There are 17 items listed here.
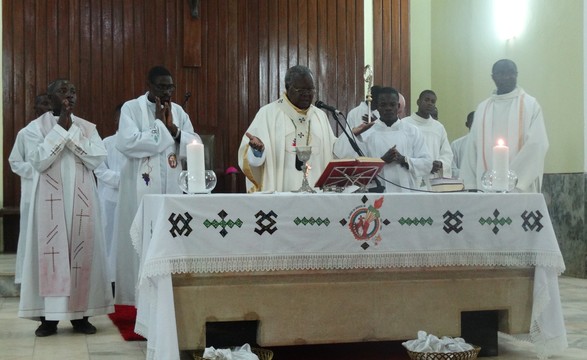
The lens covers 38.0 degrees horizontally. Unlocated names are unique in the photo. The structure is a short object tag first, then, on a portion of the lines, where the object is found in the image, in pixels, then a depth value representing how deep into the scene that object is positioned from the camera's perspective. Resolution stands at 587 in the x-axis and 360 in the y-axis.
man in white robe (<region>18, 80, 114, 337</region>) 5.28
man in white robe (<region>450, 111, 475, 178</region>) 9.07
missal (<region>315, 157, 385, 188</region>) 4.39
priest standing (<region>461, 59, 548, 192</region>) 6.84
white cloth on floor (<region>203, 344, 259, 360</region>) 3.86
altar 3.92
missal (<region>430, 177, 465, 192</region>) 4.60
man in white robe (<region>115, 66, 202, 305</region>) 5.66
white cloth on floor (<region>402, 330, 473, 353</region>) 4.00
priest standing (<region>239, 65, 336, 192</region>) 5.20
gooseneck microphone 4.49
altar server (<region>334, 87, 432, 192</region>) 5.36
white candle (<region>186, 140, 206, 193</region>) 4.18
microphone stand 4.80
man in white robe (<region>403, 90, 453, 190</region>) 8.12
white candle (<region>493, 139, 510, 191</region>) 4.44
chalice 4.52
